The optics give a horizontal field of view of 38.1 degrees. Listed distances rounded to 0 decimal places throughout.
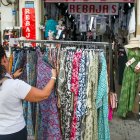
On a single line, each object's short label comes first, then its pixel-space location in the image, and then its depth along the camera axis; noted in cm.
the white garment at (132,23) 412
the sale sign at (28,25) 434
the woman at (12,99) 187
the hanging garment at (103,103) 236
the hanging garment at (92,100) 236
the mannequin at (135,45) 385
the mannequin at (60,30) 443
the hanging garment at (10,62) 250
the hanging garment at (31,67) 246
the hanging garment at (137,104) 403
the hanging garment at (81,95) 237
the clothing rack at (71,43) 238
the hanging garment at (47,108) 240
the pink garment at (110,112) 252
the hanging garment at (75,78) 237
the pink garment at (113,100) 251
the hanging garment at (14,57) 250
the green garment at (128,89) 395
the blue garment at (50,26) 438
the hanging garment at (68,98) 239
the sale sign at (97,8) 449
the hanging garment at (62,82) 238
